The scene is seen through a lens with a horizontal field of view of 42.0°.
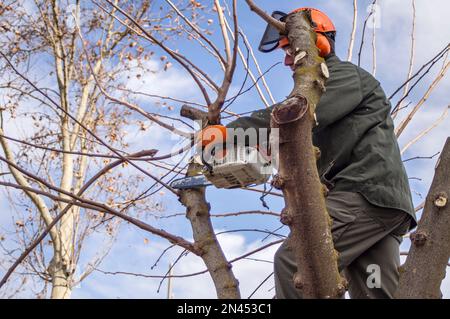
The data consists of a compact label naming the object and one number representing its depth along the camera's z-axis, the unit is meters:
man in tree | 2.47
